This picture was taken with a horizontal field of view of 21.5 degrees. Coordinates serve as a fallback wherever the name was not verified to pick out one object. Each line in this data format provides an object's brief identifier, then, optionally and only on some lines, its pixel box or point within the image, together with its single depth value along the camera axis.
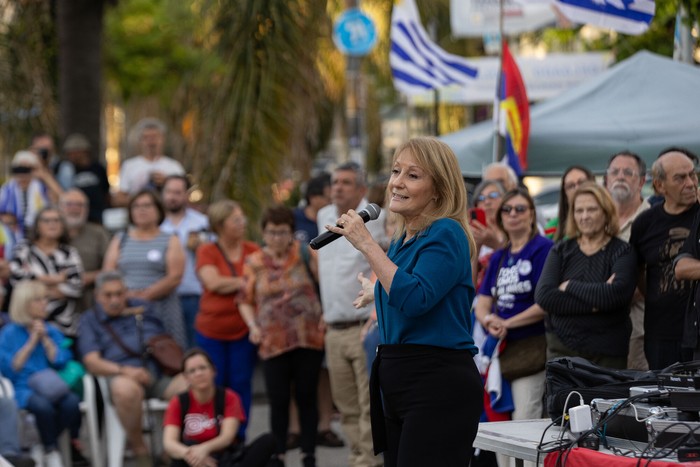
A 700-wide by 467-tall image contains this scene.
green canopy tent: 13.91
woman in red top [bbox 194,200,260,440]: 13.61
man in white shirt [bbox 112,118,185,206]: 16.97
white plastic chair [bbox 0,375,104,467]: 13.05
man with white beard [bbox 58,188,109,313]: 15.02
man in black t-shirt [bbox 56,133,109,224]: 17.20
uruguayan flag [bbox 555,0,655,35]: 12.46
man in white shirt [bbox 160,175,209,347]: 14.79
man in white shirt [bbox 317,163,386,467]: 11.88
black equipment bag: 7.85
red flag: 14.50
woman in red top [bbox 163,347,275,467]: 11.53
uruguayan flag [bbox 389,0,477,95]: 19.63
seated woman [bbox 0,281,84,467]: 12.67
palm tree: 19.12
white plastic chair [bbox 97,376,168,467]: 13.13
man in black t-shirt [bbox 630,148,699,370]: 9.34
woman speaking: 6.72
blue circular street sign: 19.59
